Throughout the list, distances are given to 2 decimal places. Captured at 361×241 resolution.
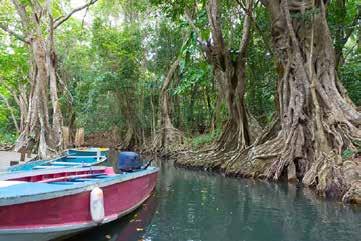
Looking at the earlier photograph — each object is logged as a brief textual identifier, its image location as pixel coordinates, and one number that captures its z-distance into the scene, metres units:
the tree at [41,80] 13.95
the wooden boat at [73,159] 9.41
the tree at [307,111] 10.11
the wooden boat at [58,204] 4.75
